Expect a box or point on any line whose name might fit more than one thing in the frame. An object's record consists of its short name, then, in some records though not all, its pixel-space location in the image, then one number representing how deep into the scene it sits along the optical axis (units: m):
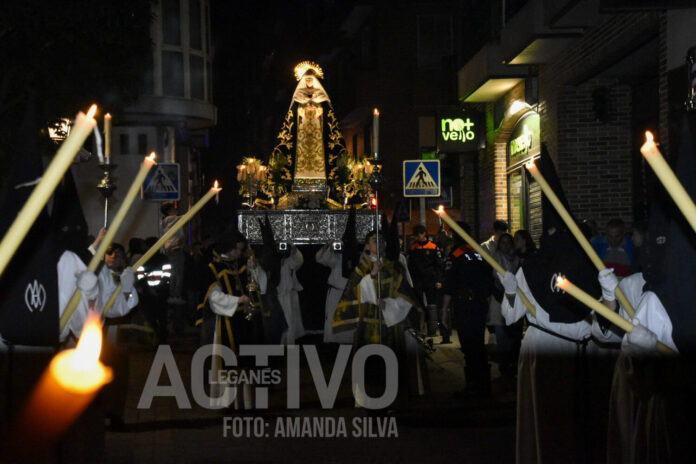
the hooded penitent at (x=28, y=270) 4.98
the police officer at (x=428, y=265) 18.19
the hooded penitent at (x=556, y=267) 6.65
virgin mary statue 17.58
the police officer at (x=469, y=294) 11.96
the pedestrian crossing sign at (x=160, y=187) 18.83
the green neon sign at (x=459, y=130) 24.28
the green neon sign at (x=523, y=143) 19.53
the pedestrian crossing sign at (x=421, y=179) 17.23
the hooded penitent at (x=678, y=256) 4.86
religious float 16.75
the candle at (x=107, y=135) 8.15
